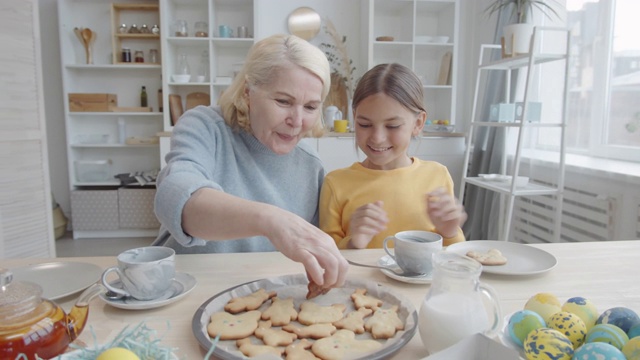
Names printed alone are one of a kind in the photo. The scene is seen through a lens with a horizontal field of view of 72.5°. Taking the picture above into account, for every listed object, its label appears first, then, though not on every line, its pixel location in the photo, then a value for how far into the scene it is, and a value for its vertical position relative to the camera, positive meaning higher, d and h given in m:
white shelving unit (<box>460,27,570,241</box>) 2.56 +0.02
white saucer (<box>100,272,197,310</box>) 0.76 -0.32
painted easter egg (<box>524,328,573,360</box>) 0.52 -0.27
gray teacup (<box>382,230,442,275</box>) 0.90 -0.27
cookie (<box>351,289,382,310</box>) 0.76 -0.31
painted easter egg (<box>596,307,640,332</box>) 0.59 -0.26
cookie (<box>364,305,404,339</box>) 0.66 -0.31
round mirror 4.13 +0.96
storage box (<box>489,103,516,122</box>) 2.79 +0.08
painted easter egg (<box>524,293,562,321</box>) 0.63 -0.27
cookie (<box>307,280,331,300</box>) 0.79 -0.30
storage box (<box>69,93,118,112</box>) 3.96 +0.18
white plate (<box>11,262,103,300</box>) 0.85 -0.32
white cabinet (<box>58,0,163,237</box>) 3.98 +0.24
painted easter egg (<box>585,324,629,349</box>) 0.54 -0.26
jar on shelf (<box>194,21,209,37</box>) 3.86 +0.85
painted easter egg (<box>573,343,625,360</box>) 0.49 -0.26
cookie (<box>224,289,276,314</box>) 0.74 -0.31
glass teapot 0.51 -0.25
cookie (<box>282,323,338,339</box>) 0.65 -0.31
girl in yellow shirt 1.30 -0.17
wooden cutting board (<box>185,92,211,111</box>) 4.13 +0.23
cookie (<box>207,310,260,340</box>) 0.65 -0.31
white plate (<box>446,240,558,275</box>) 0.95 -0.31
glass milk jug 0.57 -0.24
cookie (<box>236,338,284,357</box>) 0.60 -0.31
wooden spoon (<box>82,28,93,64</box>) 3.92 +0.74
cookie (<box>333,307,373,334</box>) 0.68 -0.31
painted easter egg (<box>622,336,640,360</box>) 0.50 -0.26
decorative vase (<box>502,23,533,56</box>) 2.64 +0.53
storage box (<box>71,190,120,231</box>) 3.92 -0.78
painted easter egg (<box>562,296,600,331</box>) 0.61 -0.26
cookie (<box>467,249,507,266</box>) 0.98 -0.30
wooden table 0.71 -0.33
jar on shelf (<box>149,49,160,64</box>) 4.09 +0.62
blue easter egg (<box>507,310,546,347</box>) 0.59 -0.27
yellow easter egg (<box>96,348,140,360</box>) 0.44 -0.23
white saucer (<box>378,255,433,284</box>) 0.88 -0.31
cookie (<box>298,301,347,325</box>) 0.70 -0.31
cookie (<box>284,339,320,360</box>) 0.59 -0.31
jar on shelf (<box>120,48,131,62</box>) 3.98 +0.61
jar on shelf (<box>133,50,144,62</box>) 4.02 +0.61
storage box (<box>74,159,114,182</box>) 4.07 -0.44
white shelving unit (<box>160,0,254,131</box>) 3.81 +0.72
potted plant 2.65 +0.56
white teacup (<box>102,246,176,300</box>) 0.76 -0.27
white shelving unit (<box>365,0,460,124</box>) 3.92 +0.74
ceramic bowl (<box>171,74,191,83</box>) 3.86 +0.39
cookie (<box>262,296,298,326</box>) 0.70 -0.31
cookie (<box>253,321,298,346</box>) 0.63 -0.31
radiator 2.39 -0.57
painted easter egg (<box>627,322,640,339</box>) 0.56 -0.26
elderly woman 0.78 -0.12
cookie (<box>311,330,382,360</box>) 0.60 -0.31
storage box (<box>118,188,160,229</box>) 3.95 -0.77
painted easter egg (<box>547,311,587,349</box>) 0.57 -0.27
